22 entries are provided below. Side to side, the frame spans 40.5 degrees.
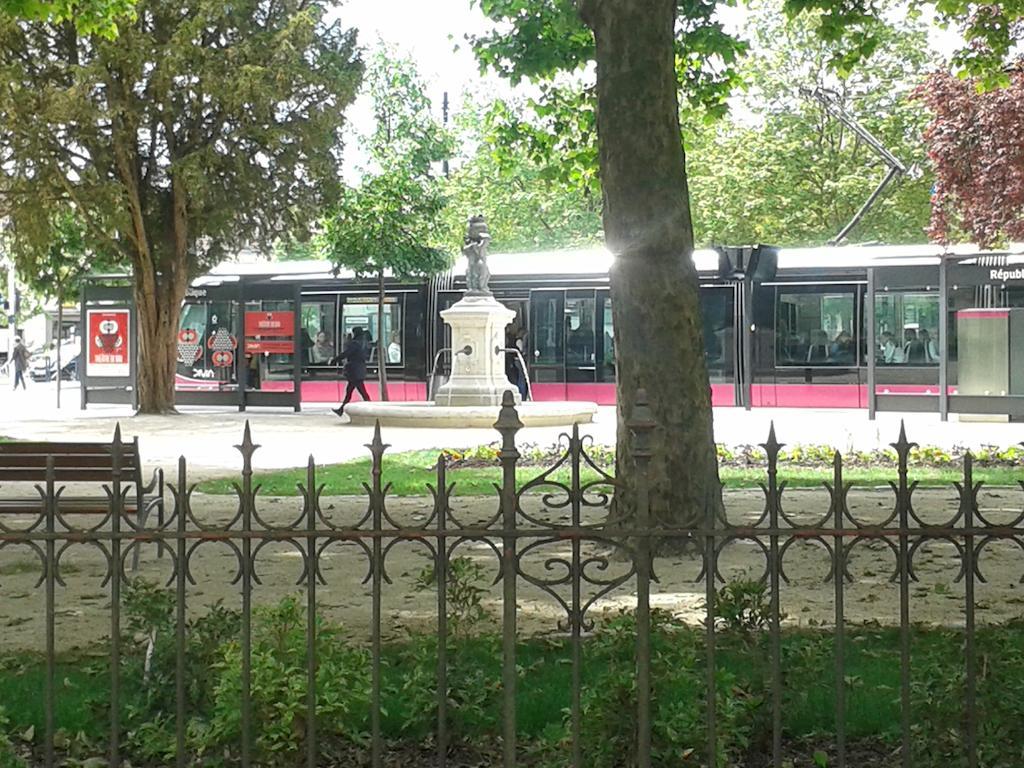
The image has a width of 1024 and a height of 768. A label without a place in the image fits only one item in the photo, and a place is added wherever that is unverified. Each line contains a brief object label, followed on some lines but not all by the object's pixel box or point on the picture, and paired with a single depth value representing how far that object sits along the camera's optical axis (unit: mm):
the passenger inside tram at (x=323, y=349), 34125
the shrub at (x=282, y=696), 4363
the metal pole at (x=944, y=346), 23894
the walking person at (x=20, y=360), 48781
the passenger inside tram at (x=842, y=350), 29297
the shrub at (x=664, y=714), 4293
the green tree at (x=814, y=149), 42250
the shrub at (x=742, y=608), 5184
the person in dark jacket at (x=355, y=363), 29023
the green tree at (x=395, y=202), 30734
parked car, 63625
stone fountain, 24188
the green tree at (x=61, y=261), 28125
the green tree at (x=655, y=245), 8609
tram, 28141
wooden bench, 8695
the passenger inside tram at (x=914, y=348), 28125
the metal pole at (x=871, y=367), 25219
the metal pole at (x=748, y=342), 29984
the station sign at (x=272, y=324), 30562
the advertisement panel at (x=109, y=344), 30906
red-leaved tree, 28266
